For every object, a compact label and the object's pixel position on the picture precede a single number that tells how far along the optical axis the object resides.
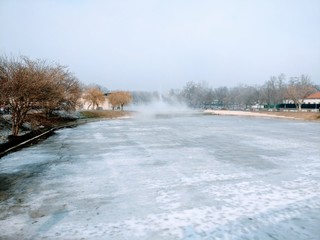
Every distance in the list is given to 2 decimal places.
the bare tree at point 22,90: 20.42
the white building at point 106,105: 86.19
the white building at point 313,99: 97.91
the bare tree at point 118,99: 78.43
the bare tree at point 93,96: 71.38
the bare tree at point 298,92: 73.88
